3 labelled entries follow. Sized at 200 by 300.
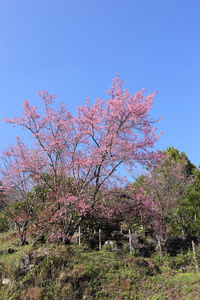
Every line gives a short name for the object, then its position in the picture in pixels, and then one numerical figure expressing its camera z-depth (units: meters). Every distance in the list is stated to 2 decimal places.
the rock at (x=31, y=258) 8.36
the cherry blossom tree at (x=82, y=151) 10.75
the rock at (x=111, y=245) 12.21
